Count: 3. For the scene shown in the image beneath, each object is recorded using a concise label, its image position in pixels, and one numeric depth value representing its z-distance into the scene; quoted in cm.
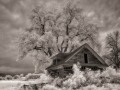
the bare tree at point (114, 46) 4747
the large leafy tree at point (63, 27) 3491
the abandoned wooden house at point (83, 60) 2462
